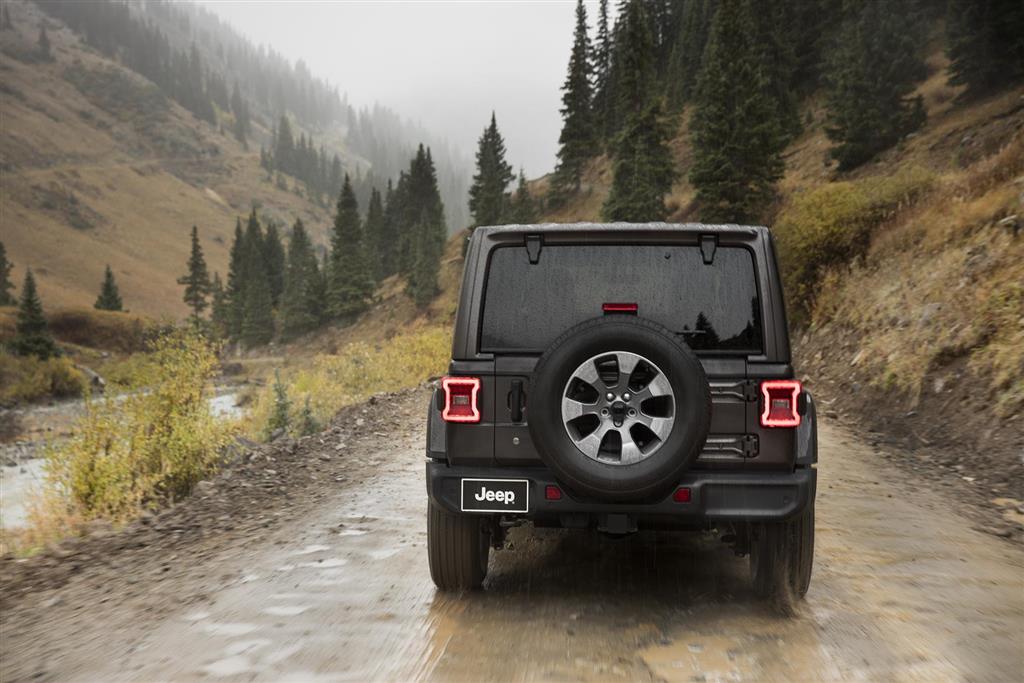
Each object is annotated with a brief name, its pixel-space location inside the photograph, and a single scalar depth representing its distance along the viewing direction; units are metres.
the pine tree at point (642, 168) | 40.56
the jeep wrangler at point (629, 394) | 3.66
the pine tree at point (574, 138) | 65.19
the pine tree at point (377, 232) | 80.81
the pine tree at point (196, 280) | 91.94
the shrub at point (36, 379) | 35.41
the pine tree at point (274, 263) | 90.38
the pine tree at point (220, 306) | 87.44
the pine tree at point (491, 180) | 64.25
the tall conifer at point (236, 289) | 83.38
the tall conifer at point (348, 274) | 66.62
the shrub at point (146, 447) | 7.21
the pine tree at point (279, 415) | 14.92
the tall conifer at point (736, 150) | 30.88
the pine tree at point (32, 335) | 42.31
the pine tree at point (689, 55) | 68.25
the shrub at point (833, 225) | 16.89
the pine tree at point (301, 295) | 70.81
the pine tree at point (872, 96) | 32.72
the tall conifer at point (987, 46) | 30.17
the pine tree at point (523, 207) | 61.72
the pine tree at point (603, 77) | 71.25
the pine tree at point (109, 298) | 79.25
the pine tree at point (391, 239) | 82.81
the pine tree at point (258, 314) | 78.31
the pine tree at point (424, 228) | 60.91
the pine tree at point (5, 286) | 71.94
